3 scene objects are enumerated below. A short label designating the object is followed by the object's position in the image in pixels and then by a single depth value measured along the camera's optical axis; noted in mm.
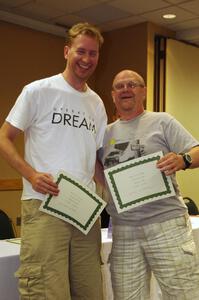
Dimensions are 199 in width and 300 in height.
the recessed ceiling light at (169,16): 5313
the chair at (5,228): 3117
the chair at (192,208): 4595
